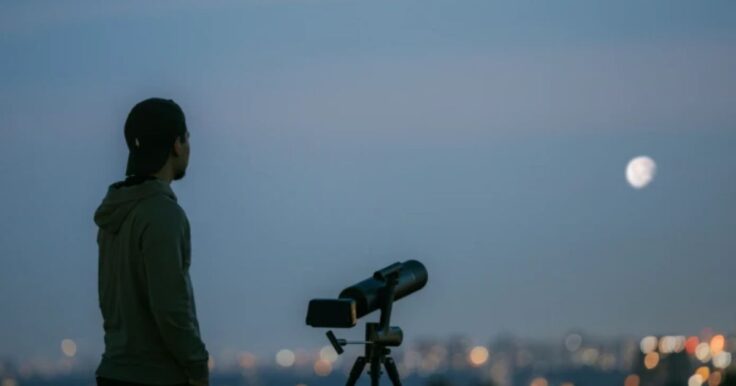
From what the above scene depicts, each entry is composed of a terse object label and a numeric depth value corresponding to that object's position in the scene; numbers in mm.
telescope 7787
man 5746
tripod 7953
